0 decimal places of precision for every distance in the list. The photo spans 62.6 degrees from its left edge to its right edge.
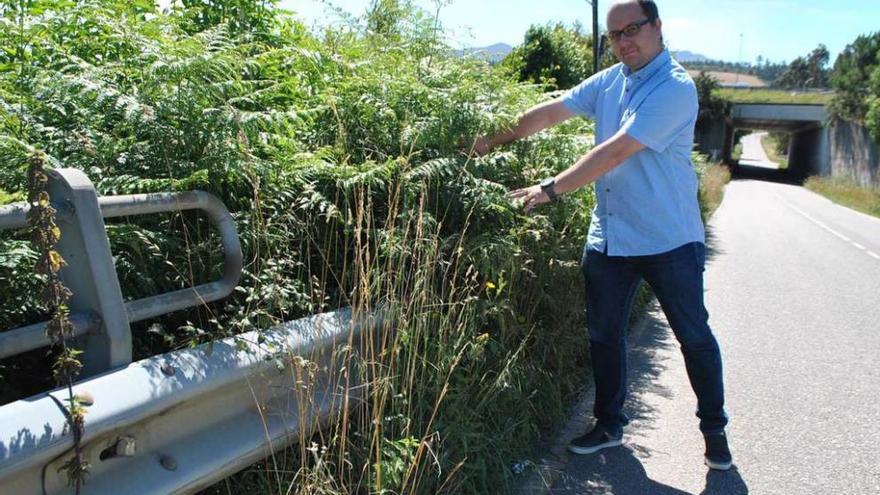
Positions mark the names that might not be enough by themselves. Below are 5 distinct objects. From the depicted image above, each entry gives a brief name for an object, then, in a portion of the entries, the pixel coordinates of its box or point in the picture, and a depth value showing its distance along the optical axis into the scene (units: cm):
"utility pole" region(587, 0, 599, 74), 1158
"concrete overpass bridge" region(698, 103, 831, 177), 5803
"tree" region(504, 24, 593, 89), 1154
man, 357
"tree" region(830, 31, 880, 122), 4338
